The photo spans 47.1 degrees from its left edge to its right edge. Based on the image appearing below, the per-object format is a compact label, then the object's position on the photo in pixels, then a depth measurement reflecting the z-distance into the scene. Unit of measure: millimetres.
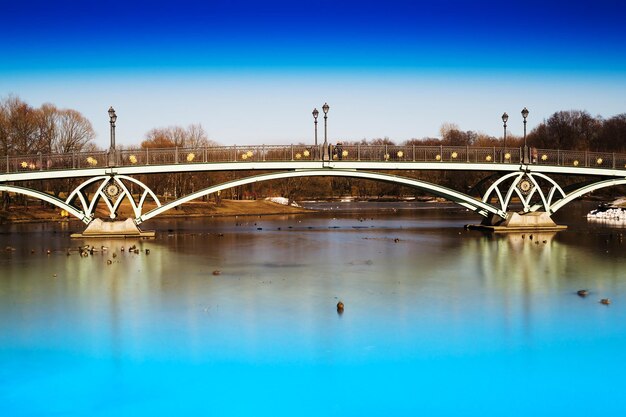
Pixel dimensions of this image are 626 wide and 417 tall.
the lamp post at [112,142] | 45094
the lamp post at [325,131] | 45406
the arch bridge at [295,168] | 45781
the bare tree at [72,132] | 77938
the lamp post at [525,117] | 48875
